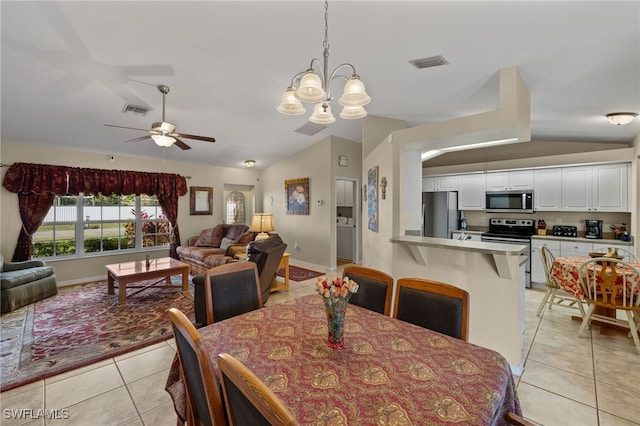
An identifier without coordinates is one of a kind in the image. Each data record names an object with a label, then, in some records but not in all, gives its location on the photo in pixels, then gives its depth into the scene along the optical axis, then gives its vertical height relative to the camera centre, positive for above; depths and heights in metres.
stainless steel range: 4.68 -0.40
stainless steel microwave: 4.77 +0.16
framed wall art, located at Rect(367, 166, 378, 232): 4.06 +0.18
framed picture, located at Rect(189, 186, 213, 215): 6.31 +0.27
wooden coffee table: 3.82 -0.89
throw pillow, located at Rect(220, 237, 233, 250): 5.62 -0.65
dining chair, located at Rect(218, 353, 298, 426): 0.65 -0.48
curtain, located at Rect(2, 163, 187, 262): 4.39 +0.47
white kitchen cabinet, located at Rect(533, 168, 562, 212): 4.54 +0.34
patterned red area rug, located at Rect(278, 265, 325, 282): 5.32 -1.27
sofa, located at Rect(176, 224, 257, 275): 4.99 -0.72
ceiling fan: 3.12 +0.90
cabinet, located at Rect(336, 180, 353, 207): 7.11 +0.45
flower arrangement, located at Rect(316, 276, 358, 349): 1.29 -0.43
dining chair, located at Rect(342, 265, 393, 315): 1.89 -0.56
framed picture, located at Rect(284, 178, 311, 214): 6.21 +0.37
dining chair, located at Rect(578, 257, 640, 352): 2.57 -0.74
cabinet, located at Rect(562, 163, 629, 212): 4.02 +0.34
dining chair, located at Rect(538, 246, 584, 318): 3.45 -0.95
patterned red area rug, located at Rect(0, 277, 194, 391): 2.45 -1.32
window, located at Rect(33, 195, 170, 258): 4.87 -0.28
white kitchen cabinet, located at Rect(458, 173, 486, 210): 5.30 +0.37
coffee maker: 4.29 -0.30
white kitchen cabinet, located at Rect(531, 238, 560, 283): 4.45 -0.73
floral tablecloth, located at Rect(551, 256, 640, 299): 2.89 -0.70
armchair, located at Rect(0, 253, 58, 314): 3.60 -1.00
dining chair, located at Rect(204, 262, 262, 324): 1.88 -0.57
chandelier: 1.71 +0.78
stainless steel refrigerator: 5.30 -0.05
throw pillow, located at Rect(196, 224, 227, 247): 5.89 -0.55
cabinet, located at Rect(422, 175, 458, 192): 5.63 +0.58
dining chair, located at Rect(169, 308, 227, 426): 0.96 -0.63
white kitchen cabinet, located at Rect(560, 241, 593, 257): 4.19 -0.59
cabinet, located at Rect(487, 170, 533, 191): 4.81 +0.54
